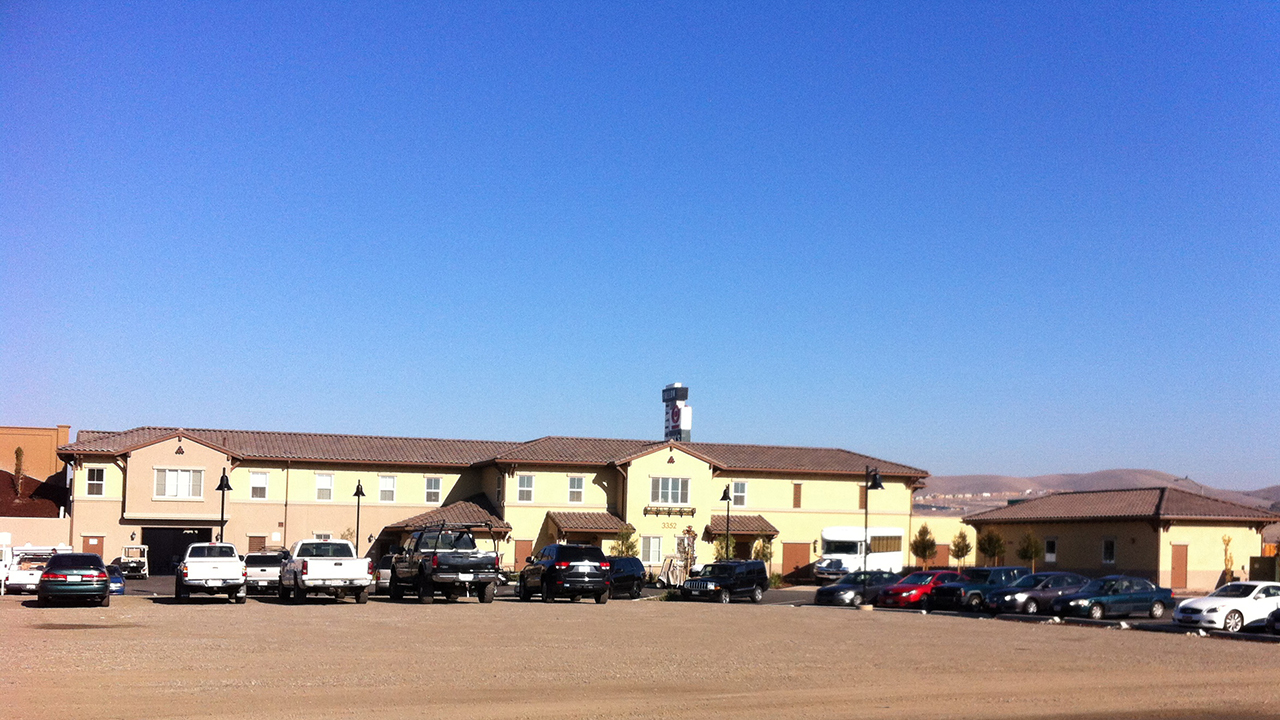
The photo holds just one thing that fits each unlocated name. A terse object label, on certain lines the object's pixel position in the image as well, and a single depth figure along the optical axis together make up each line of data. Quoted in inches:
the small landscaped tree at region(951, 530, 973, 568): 2783.0
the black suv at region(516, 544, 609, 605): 1492.4
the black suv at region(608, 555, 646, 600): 1675.7
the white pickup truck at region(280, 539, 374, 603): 1333.7
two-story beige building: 2288.4
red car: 1585.9
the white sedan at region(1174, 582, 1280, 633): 1199.6
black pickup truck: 1371.8
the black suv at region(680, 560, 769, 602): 1659.7
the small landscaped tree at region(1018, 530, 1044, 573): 2401.6
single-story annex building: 2183.8
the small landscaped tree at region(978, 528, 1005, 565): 2496.3
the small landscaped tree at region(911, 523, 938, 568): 2536.9
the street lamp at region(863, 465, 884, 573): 1787.4
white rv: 2472.9
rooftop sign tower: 3284.9
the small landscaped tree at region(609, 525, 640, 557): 2352.4
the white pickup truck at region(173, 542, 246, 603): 1337.4
